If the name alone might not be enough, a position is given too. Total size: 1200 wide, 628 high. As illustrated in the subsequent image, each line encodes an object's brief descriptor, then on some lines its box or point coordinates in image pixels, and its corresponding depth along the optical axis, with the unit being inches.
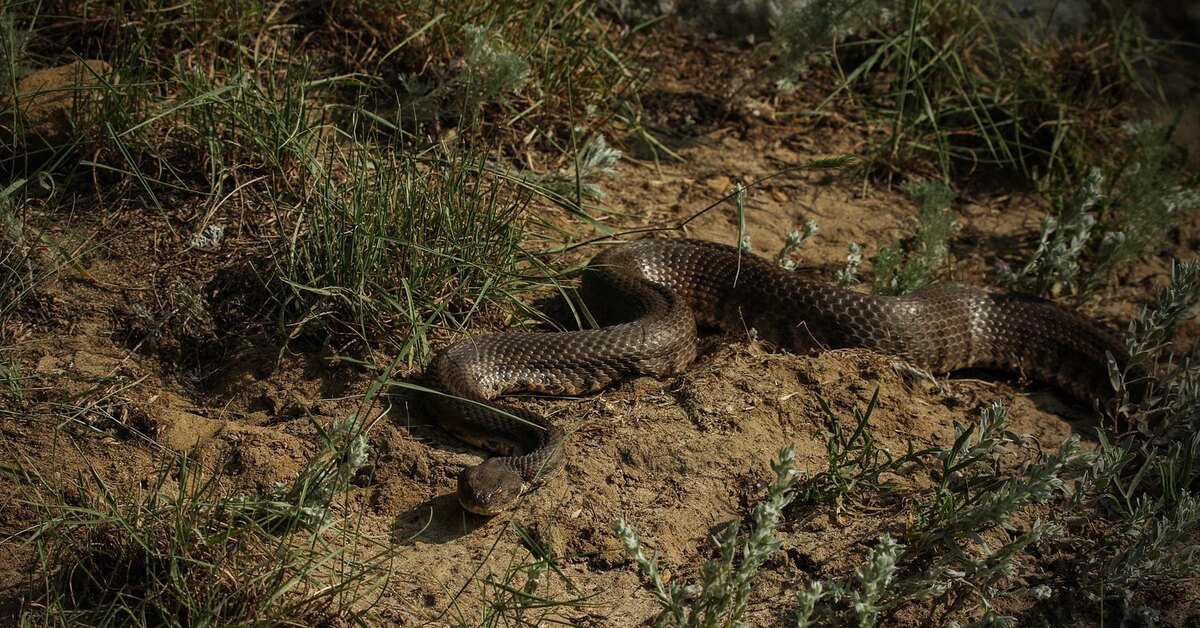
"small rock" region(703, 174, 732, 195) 290.2
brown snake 213.5
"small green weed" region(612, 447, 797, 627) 141.9
